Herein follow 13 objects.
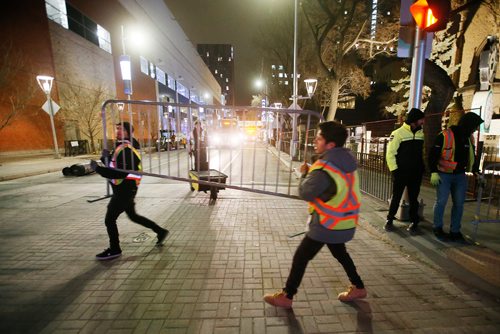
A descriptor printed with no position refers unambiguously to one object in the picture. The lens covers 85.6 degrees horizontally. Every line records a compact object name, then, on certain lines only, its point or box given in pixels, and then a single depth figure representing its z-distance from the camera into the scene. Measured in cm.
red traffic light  444
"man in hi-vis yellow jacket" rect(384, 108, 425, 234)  457
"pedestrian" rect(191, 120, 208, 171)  758
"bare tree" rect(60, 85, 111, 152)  2180
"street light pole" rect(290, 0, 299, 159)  1500
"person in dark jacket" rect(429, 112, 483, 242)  418
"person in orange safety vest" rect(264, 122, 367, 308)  243
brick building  1755
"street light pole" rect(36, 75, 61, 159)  1599
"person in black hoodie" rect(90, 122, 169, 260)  383
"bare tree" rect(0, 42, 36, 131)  1560
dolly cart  664
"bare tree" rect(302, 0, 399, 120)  1466
